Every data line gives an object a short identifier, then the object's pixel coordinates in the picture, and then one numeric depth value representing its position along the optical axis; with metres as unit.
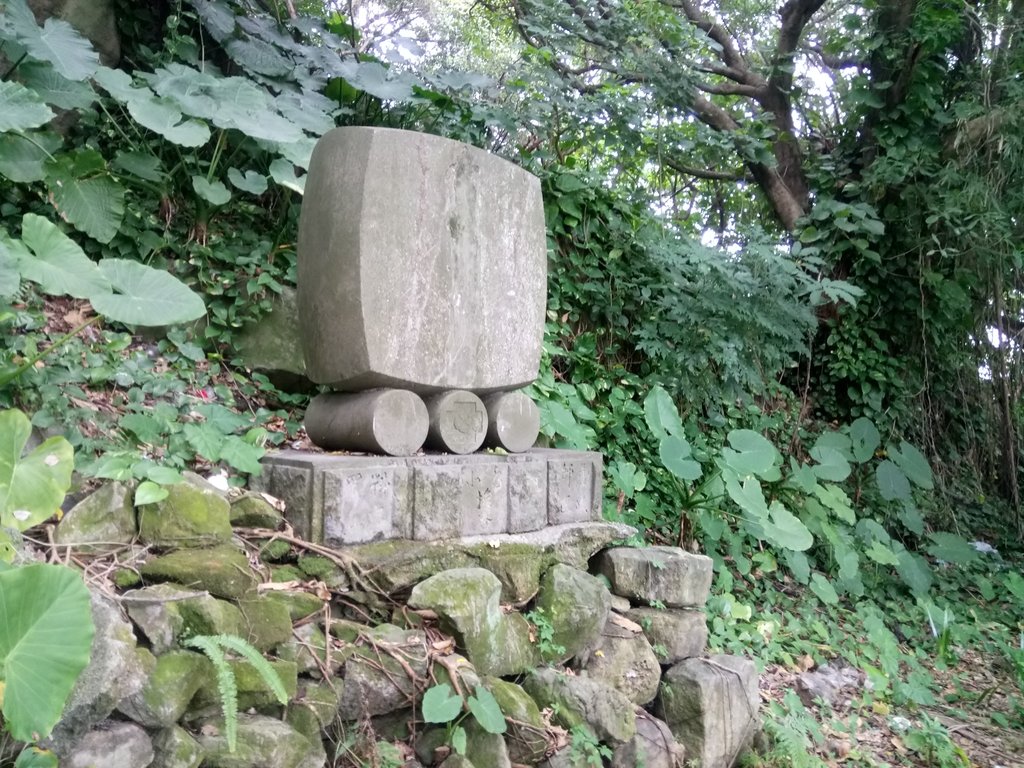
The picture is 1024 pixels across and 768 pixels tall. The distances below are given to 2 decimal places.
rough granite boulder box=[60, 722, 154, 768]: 1.63
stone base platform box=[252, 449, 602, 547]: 2.54
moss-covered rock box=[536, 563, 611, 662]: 2.88
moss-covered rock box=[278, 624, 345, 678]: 2.19
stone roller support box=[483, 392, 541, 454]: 3.11
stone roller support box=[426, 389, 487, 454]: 2.92
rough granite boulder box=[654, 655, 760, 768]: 2.97
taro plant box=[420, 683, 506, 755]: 2.27
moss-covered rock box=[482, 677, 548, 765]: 2.49
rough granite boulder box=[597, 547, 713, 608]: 3.27
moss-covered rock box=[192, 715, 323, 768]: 1.87
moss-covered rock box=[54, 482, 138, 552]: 2.11
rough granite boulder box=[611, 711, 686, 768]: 2.69
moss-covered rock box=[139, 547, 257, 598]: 2.12
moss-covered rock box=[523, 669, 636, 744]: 2.67
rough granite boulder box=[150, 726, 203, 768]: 1.76
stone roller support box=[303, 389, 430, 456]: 2.71
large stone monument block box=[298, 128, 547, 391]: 2.71
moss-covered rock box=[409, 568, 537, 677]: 2.53
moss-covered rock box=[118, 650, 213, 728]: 1.77
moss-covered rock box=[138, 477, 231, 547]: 2.24
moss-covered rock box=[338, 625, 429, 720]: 2.29
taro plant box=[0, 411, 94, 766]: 1.45
